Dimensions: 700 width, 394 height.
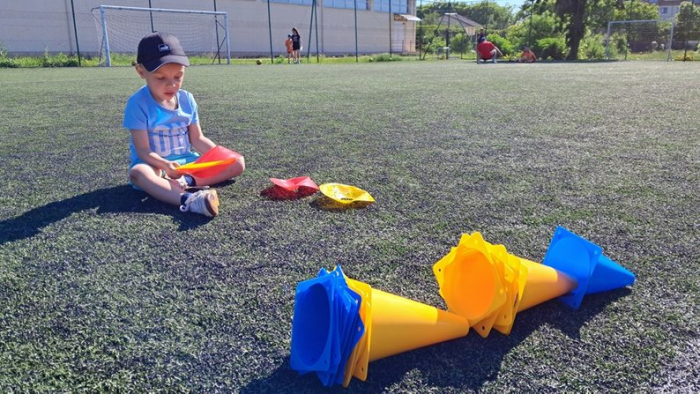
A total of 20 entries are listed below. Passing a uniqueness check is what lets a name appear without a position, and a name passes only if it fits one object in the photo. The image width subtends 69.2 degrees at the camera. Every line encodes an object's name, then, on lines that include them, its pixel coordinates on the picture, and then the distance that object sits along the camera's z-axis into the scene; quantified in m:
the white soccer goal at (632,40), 27.94
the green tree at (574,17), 27.67
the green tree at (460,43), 37.81
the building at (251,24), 24.20
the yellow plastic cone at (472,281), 1.49
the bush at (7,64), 17.42
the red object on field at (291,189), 2.95
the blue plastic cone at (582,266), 1.71
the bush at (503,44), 31.02
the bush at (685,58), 24.30
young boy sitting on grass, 2.82
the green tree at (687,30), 29.92
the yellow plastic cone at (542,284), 1.65
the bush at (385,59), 28.84
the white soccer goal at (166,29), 24.00
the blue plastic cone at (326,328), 1.28
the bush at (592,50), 28.12
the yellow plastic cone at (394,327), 1.34
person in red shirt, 23.64
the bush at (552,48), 27.41
